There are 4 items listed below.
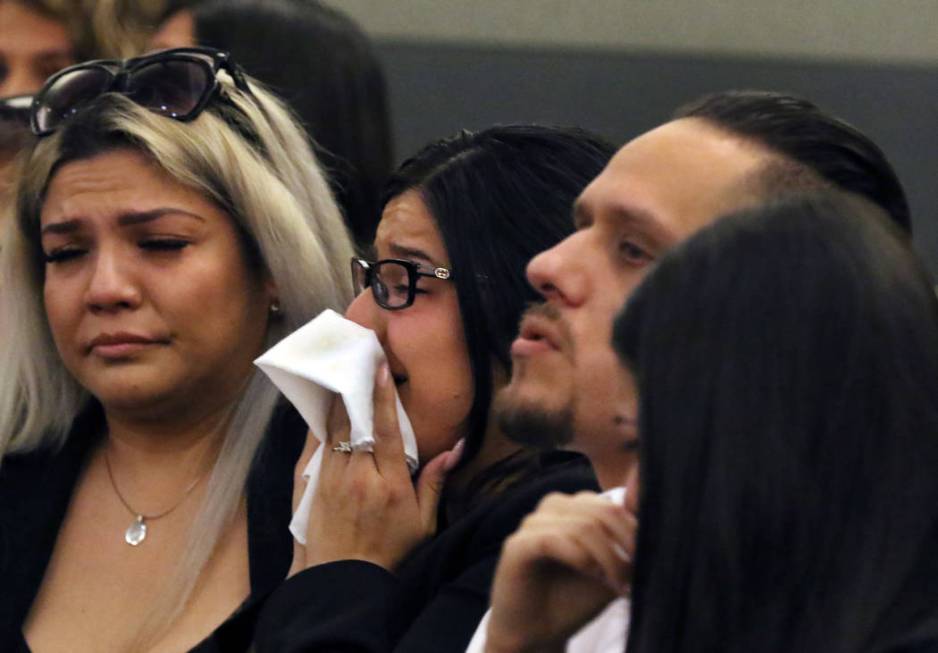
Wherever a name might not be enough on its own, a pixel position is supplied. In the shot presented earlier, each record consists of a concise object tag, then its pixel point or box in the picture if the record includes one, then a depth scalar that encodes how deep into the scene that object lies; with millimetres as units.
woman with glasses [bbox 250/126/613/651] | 5242
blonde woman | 6172
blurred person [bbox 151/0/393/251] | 7523
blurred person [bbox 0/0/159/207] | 8492
